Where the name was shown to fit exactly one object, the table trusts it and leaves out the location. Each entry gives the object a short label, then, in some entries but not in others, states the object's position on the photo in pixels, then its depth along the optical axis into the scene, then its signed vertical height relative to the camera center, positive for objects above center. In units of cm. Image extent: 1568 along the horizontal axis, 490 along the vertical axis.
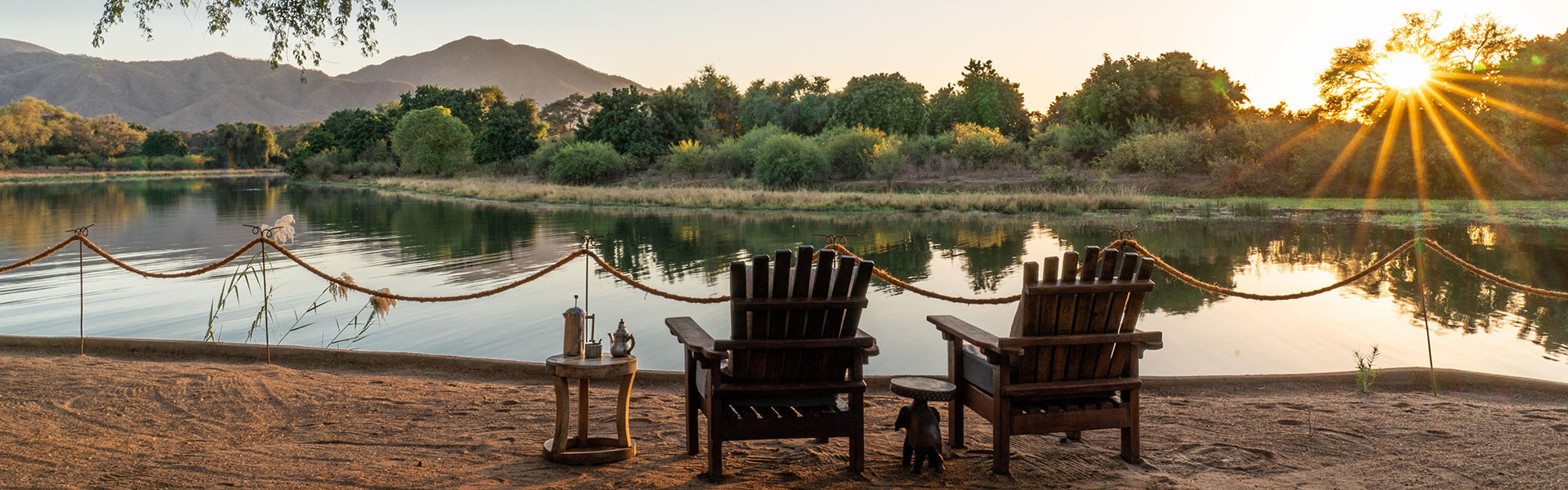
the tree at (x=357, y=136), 9100 +497
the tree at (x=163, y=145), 11625 +460
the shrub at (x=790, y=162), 4922 +183
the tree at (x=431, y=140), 7806 +398
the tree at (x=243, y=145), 11950 +505
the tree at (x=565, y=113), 12250 +1007
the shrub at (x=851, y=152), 5072 +246
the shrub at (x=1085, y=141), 4922 +321
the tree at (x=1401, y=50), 4341 +707
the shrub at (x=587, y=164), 5828 +176
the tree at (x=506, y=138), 7175 +396
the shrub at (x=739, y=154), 5509 +241
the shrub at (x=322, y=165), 8694 +199
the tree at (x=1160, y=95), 5212 +600
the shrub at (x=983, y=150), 4869 +263
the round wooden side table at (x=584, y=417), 479 -114
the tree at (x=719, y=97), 8494 +872
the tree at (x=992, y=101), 6919 +742
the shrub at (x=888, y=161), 4822 +195
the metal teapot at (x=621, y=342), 489 -74
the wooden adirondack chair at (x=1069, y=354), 461 -73
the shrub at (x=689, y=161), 5619 +200
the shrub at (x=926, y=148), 5031 +275
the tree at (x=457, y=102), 9206 +843
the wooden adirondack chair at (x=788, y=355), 445 -73
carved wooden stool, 468 -105
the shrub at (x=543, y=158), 6625 +230
